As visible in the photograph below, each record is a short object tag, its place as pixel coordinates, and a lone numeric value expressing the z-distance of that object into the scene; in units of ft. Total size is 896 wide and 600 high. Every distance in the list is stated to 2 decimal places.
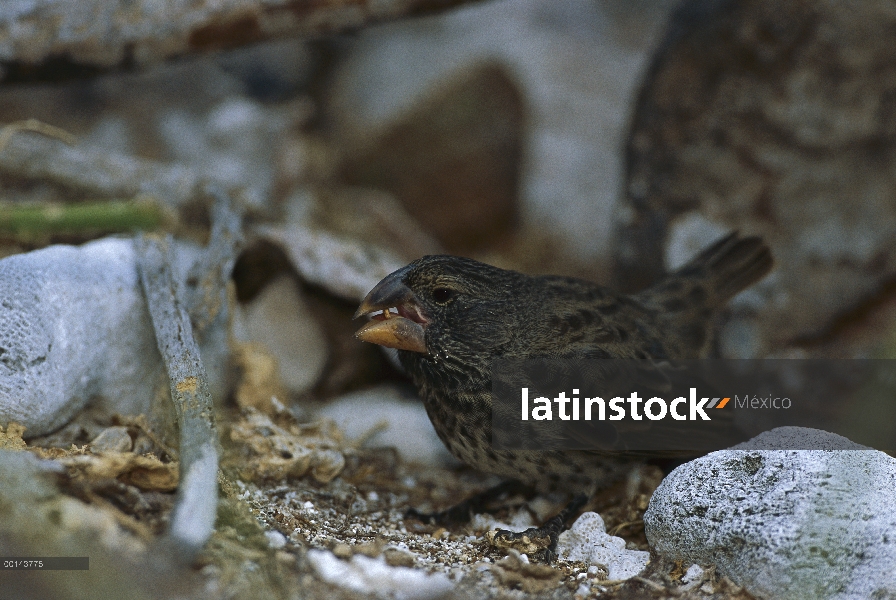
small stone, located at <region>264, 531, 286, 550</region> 16.06
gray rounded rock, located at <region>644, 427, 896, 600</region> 15.29
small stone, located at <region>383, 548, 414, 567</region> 16.26
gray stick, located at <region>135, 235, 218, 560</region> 13.67
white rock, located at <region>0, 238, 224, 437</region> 17.89
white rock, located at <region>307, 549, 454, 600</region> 15.08
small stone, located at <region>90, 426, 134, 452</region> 17.71
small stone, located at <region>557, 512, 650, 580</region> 17.71
